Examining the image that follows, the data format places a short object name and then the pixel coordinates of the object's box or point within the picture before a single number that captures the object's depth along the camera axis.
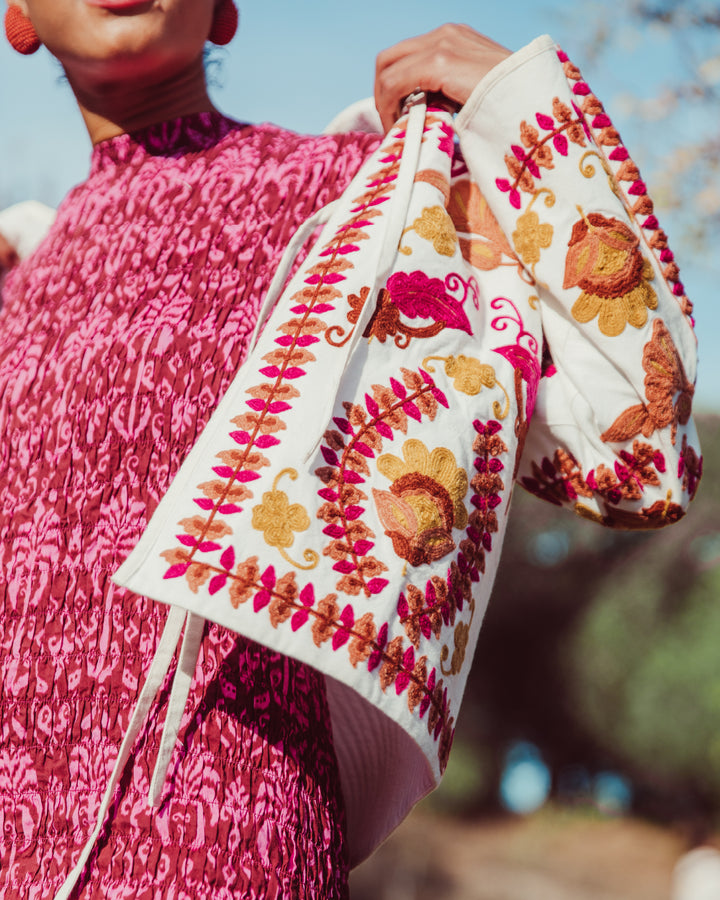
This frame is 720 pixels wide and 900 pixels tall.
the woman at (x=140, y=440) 0.93
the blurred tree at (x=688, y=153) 5.16
